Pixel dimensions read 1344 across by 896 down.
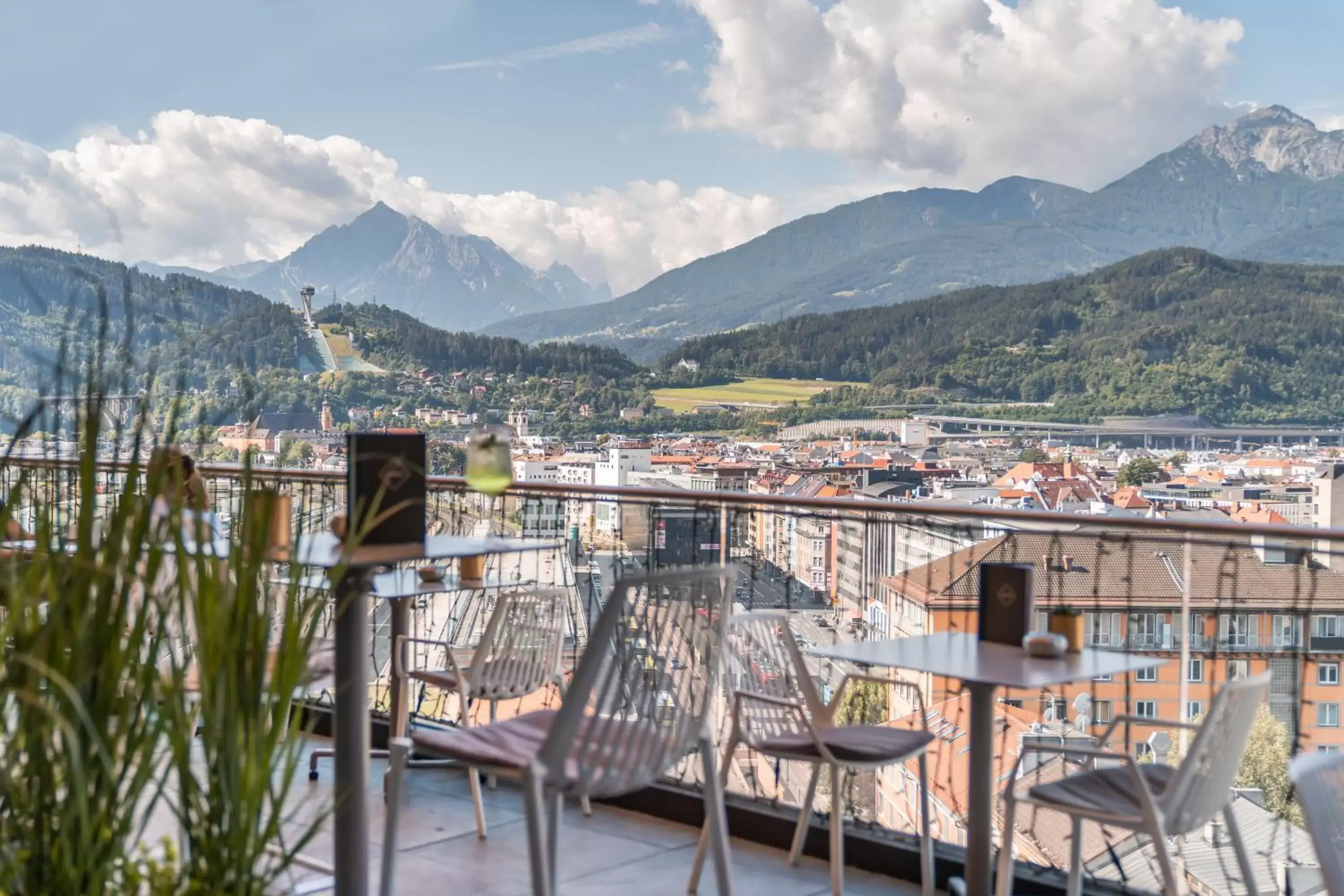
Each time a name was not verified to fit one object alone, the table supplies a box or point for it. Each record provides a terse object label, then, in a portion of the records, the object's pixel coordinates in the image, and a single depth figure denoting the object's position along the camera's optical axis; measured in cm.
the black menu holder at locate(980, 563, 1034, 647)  312
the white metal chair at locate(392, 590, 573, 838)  408
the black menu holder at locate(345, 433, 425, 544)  303
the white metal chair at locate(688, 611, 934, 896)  314
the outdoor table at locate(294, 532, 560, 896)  282
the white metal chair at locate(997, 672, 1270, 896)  255
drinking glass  334
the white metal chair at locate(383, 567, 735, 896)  248
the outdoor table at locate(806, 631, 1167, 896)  276
